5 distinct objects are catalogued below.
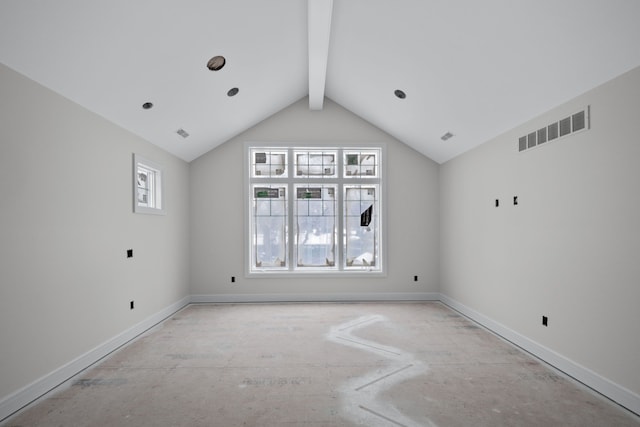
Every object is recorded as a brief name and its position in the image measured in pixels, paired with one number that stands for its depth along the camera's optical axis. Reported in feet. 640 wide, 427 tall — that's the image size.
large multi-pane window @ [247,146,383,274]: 19.13
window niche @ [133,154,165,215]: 13.24
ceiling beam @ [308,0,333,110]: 10.39
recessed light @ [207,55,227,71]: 11.66
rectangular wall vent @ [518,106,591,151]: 9.27
